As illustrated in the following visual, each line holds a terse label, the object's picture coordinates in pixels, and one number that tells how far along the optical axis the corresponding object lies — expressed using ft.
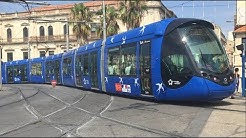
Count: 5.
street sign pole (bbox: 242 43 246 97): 31.24
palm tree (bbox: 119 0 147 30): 79.27
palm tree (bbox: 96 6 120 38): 84.44
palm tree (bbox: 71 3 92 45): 92.10
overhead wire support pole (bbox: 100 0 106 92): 37.27
